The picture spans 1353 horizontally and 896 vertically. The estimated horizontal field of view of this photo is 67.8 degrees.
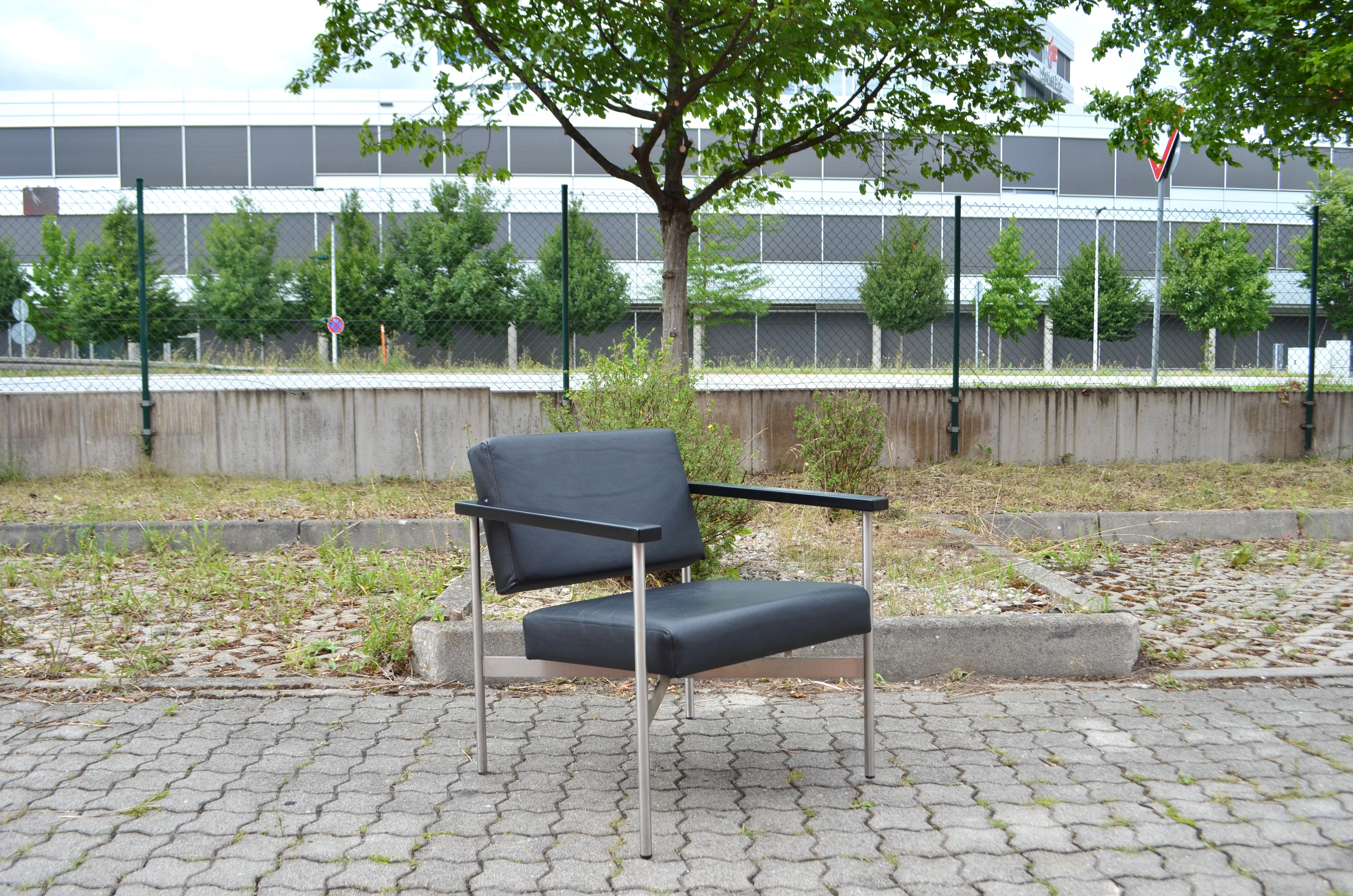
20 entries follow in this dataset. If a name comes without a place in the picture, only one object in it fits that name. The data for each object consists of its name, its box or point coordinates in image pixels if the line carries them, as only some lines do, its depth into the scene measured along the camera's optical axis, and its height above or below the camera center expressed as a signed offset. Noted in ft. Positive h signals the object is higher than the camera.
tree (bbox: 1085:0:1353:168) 25.46 +7.87
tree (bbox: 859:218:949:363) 48.49 +4.06
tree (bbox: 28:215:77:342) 31.30 +2.38
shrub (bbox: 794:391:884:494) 20.52 -1.61
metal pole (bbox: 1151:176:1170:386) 32.42 +1.34
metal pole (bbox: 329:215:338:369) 29.32 +2.95
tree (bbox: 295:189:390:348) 30.35 +2.68
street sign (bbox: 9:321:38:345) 28.76 +0.98
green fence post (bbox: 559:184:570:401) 27.63 +3.01
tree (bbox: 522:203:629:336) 28.60 +2.41
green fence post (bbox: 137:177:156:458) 26.86 +1.41
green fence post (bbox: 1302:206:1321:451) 30.14 -0.82
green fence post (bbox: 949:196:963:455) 28.25 -1.65
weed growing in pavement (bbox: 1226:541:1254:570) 18.80 -3.66
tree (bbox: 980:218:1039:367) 54.39 +5.93
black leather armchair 8.42 -2.13
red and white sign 36.68 +7.70
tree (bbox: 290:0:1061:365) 21.97 +6.94
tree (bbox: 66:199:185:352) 28.71 +2.16
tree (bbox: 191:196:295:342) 31.27 +2.32
